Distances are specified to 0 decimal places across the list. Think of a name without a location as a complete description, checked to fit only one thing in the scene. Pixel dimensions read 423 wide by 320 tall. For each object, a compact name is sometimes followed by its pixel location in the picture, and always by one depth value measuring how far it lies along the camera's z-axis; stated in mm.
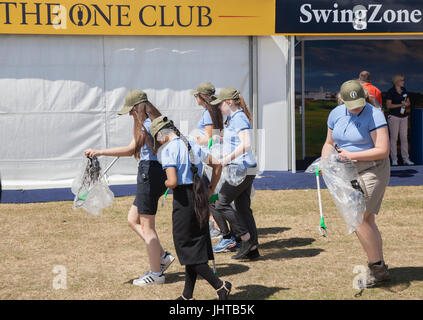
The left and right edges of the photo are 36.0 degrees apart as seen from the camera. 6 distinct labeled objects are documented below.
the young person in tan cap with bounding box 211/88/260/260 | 6457
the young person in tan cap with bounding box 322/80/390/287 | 5422
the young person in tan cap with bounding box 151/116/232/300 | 5004
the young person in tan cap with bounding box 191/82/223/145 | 7215
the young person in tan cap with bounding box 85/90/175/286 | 5734
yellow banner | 11133
